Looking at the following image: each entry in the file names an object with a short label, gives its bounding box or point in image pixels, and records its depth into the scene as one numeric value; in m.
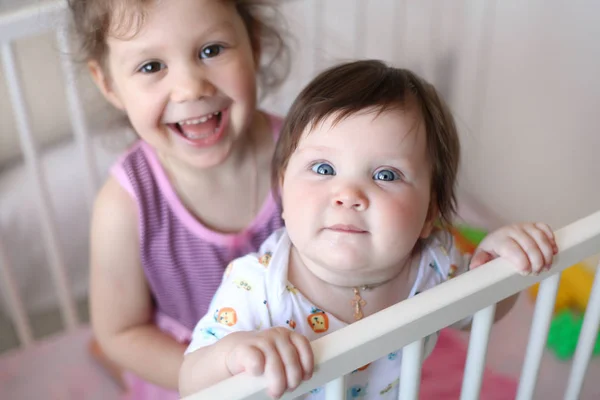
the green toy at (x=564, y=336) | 1.14
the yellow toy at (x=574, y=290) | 1.19
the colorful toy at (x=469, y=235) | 1.25
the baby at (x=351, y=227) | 0.64
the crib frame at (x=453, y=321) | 0.53
